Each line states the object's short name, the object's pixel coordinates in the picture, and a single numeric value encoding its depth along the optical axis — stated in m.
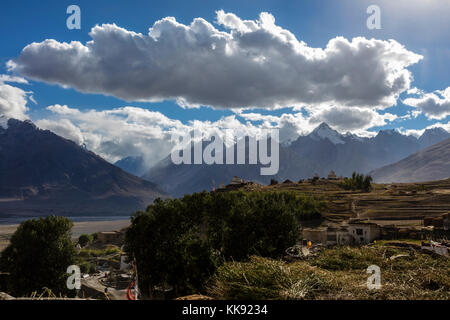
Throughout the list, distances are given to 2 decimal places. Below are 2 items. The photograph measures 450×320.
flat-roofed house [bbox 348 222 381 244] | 49.75
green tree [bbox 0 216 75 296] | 30.64
